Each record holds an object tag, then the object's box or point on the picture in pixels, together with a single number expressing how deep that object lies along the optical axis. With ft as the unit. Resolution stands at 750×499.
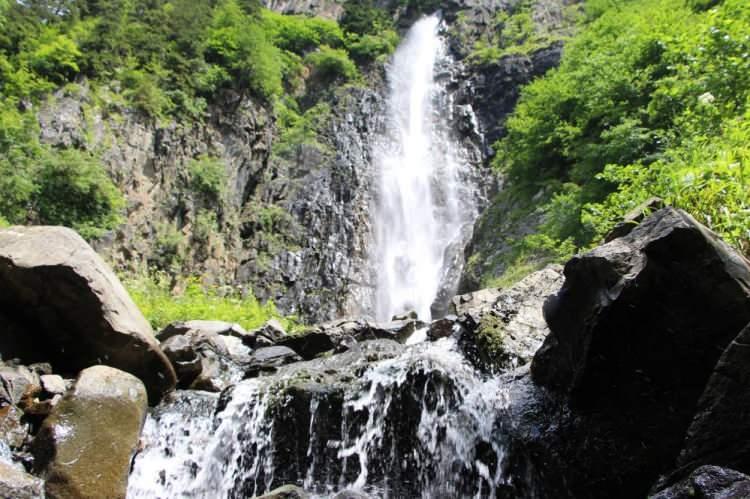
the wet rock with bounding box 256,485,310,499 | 12.41
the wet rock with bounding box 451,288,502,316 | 26.17
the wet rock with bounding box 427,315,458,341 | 25.36
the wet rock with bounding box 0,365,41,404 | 19.76
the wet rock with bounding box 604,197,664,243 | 16.46
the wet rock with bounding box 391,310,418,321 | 40.89
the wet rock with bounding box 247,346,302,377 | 27.94
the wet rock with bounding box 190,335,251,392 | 25.98
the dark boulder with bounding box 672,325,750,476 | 10.27
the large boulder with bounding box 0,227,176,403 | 22.33
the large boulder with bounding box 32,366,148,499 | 17.10
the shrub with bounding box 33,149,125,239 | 43.62
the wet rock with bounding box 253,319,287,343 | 34.86
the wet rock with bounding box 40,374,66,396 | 20.70
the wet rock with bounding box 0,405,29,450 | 18.56
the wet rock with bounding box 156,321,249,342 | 30.73
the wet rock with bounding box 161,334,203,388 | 25.80
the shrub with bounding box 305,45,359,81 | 92.43
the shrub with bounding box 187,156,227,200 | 58.75
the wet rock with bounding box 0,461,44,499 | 13.42
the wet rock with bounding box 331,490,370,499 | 12.63
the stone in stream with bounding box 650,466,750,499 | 8.17
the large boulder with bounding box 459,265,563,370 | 19.61
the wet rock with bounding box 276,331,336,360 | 31.40
